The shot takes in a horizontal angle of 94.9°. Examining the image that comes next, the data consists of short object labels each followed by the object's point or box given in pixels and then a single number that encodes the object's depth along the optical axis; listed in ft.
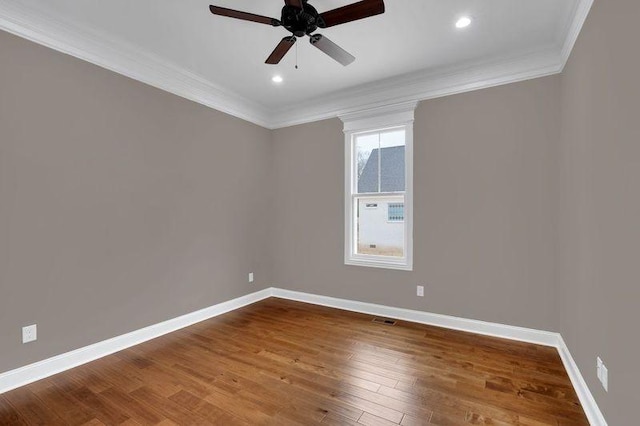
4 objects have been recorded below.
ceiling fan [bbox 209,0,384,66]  6.31
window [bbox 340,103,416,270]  12.17
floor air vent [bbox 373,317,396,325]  11.69
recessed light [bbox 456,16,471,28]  8.18
